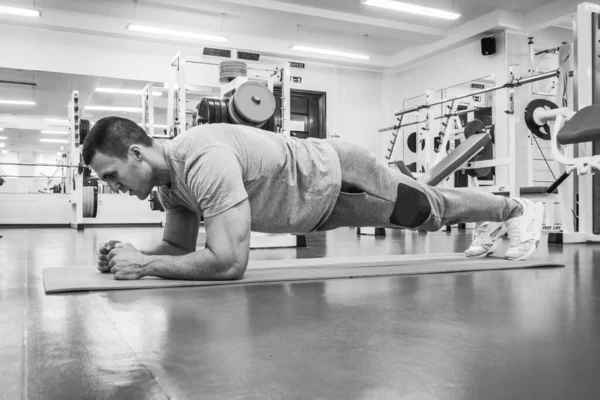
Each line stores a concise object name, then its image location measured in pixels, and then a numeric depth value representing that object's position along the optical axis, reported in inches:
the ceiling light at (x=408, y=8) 251.4
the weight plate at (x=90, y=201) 232.8
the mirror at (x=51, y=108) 286.8
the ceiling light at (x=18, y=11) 242.8
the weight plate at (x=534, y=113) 167.3
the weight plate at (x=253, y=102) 147.8
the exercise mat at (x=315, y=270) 58.6
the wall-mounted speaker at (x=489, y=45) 292.5
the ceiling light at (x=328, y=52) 307.0
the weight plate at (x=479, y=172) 208.8
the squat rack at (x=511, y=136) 173.3
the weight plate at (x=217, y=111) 153.0
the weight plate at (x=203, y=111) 152.1
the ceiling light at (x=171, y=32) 265.1
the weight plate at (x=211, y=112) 151.7
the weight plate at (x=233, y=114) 149.6
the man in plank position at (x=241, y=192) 56.8
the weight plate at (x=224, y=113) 153.9
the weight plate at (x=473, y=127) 226.9
